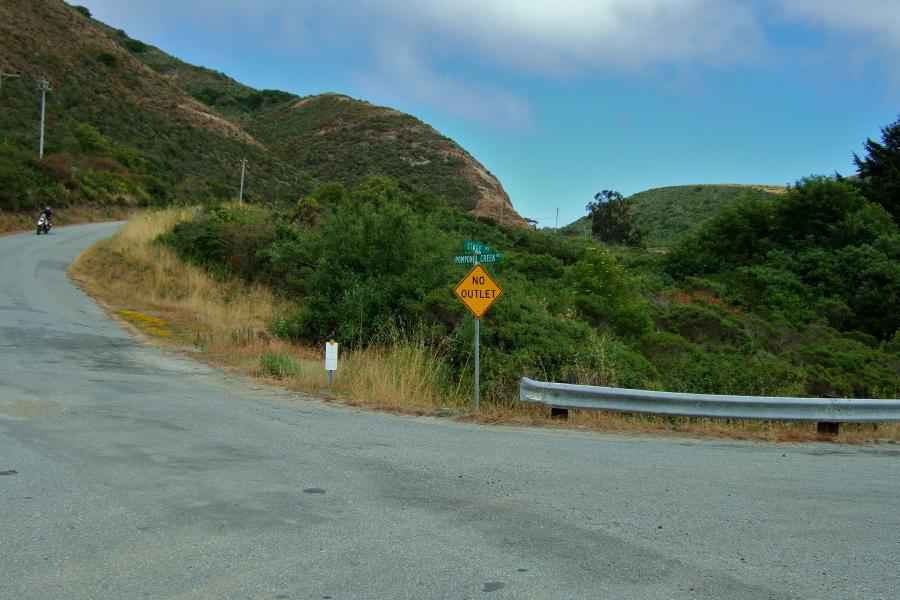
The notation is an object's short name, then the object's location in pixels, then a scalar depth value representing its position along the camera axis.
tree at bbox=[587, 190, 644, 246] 64.38
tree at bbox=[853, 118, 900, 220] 41.06
